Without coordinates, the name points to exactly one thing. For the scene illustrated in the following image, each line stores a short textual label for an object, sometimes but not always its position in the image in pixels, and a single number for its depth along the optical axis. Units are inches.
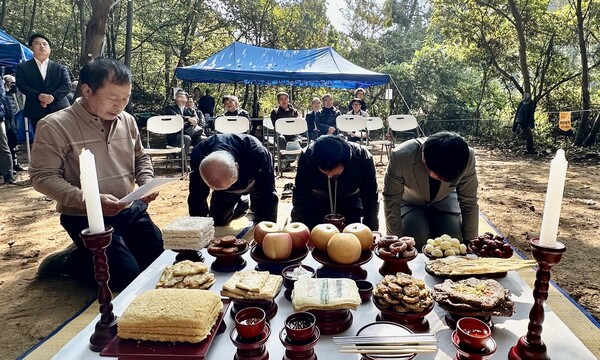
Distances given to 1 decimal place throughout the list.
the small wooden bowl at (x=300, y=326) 38.8
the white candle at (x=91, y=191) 42.8
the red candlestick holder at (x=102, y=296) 43.9
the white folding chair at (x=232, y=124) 264.7
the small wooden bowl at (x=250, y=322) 39.0
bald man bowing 108.5
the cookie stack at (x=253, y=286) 47.8
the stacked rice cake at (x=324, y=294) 44.7
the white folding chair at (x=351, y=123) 285.0
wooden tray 39.2
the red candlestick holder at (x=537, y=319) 39.4
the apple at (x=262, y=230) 63.2
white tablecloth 42.6
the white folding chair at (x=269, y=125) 303.4
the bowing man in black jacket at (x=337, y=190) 106.7
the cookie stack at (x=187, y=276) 53.3
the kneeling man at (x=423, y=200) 97.1
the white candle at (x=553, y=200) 37.3
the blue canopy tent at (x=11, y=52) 237.5
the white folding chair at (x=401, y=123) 309.7
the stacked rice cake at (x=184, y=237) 66.9
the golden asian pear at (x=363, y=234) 61.2
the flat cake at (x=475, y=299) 45.2
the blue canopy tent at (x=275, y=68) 318.7
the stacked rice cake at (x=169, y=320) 40.4
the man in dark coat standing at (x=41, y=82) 204.7
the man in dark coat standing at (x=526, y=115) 368.8
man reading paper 80.7
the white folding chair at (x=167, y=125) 252.5
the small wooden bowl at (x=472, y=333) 37.2
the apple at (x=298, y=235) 63.4
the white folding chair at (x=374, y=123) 309.0
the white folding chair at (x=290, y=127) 264.8
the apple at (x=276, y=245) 60.6
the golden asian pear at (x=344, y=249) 57.1
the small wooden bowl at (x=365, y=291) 52.5
